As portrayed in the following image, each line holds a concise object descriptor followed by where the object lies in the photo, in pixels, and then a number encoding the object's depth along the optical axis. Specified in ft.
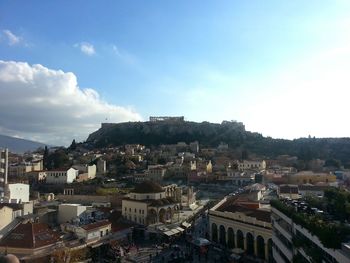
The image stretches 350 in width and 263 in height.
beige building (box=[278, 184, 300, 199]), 184.30
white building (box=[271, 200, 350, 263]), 66.22
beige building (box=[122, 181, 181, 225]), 175.63
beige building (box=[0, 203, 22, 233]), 135.44
